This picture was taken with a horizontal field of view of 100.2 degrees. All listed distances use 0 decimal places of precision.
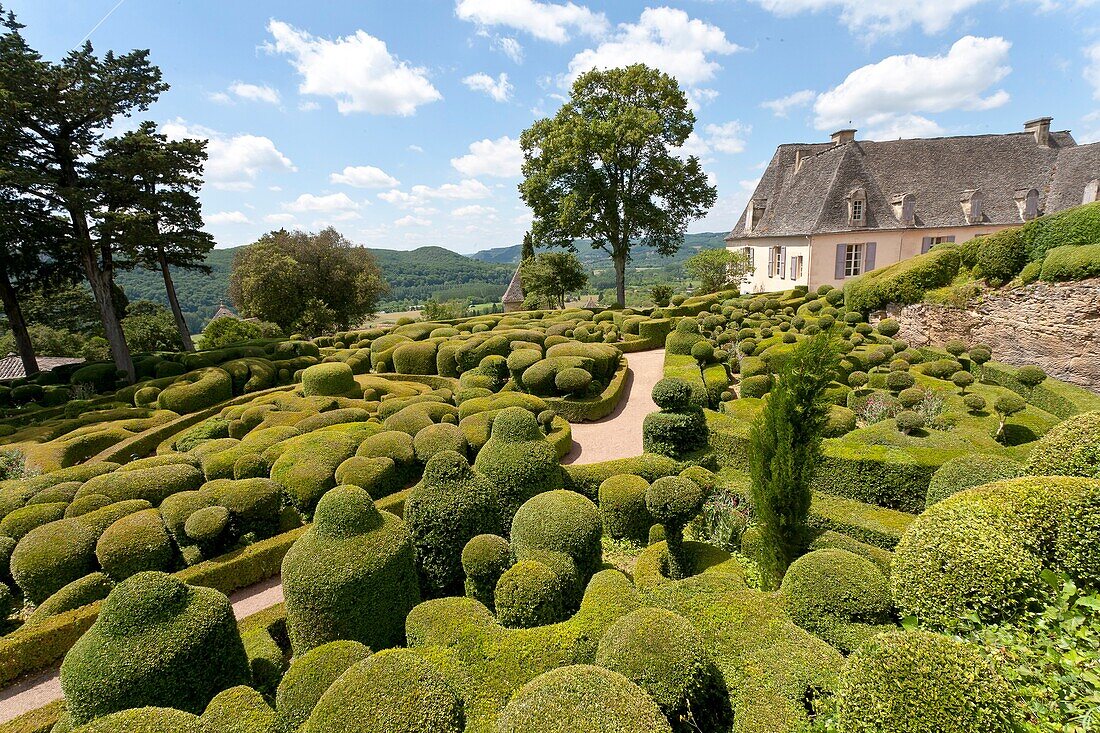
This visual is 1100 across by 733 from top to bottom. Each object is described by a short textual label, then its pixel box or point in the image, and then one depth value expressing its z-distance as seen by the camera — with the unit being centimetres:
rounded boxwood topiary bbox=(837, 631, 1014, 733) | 309
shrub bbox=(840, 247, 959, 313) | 1991
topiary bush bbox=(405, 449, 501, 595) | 725
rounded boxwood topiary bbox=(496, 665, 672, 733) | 348
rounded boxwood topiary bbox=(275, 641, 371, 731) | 457
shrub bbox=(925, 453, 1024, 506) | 748
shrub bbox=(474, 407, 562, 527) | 877
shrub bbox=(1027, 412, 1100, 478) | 531
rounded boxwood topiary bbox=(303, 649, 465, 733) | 386
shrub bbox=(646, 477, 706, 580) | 774
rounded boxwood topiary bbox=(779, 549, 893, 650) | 521
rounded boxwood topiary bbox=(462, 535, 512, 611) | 670
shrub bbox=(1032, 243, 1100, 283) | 1434
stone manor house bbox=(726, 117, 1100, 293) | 3056
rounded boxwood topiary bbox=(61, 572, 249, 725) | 504
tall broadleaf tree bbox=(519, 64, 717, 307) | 3045
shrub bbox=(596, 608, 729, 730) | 430
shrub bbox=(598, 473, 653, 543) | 889
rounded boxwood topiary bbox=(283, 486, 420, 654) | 602
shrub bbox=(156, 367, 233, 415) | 1706
